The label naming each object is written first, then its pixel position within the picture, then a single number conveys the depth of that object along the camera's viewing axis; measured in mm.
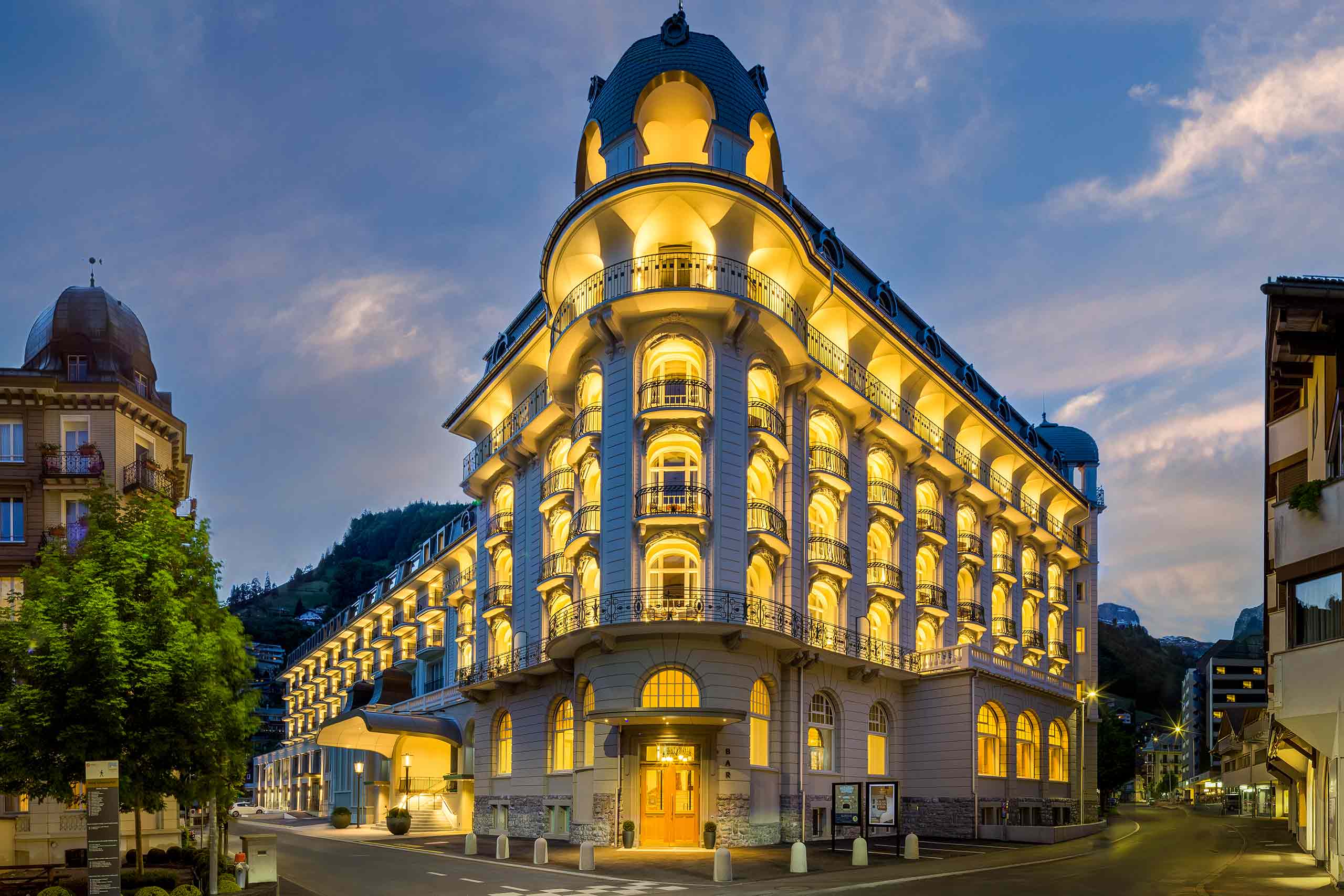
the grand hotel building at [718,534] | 36219
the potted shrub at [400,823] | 51656
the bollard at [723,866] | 27094
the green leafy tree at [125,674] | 21594
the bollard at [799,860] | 29078
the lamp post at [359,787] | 69312
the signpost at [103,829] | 18109
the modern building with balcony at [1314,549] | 19938
